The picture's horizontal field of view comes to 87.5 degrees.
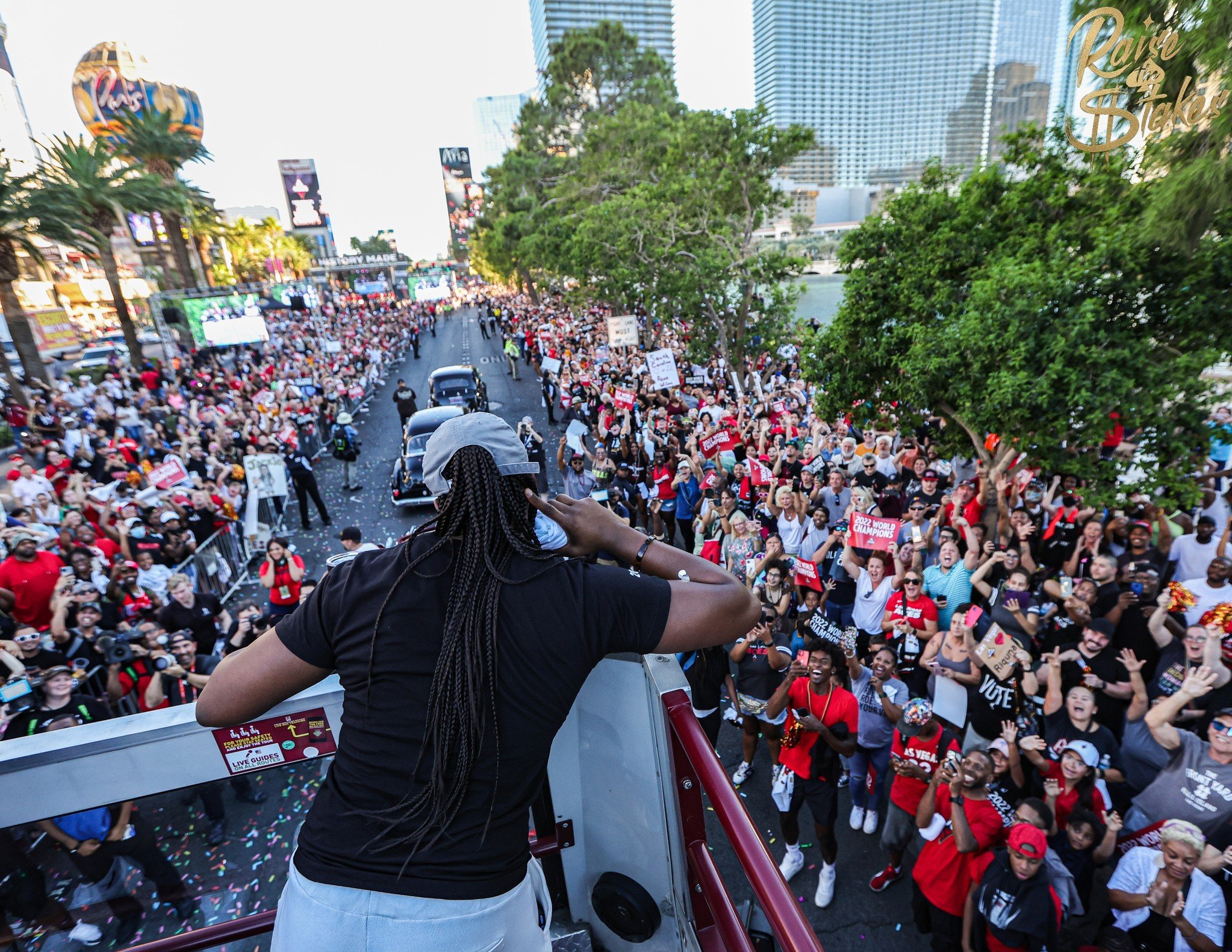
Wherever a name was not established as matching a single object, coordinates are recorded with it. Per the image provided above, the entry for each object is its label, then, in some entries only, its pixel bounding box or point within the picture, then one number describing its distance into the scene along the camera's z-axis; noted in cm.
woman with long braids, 138
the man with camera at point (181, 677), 501
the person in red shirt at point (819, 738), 450
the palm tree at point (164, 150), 3422
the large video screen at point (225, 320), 2828
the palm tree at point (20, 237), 2141
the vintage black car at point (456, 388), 1816
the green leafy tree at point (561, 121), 3509
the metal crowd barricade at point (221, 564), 888
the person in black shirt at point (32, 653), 549
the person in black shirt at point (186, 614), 624
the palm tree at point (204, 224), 3716
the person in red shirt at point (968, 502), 754
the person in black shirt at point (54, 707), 428
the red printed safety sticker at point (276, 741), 199
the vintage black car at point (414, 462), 1246
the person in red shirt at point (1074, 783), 381
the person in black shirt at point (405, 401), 1834
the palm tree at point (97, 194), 2366
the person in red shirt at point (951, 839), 368
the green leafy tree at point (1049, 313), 619
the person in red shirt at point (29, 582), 679
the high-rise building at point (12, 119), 6794
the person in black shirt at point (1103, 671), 467
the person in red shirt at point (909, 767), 427
